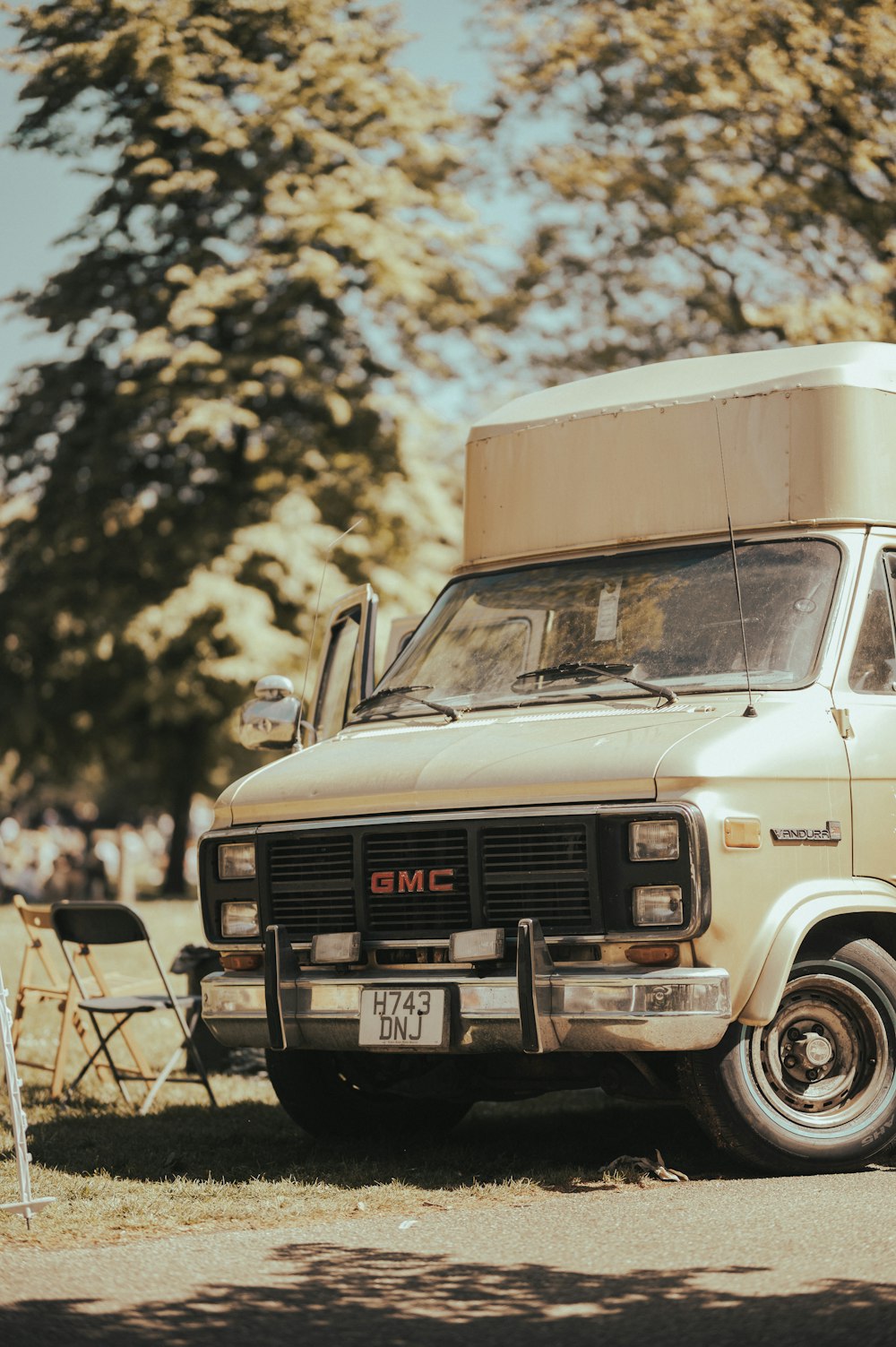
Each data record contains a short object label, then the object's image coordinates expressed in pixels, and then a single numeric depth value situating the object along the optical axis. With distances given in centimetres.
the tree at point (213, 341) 2189
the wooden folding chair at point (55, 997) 896
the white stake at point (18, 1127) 577
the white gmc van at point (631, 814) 613
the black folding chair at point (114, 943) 856
